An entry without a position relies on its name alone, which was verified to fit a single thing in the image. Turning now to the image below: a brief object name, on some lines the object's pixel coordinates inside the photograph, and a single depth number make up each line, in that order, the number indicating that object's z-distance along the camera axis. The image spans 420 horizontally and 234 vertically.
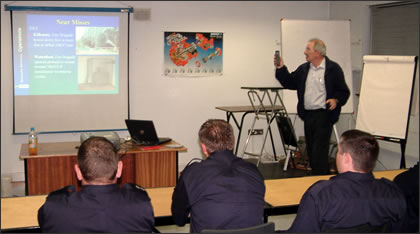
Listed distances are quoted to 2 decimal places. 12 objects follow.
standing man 4.45
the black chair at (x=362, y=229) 1.88
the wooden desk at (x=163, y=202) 2.23
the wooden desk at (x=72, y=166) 3.90
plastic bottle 3.93
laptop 4.26
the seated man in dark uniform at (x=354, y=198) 1.93
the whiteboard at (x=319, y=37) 5.64
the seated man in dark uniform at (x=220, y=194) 2.02
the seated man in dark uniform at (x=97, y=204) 1.77
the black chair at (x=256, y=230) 1.81
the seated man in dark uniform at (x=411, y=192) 2.20
